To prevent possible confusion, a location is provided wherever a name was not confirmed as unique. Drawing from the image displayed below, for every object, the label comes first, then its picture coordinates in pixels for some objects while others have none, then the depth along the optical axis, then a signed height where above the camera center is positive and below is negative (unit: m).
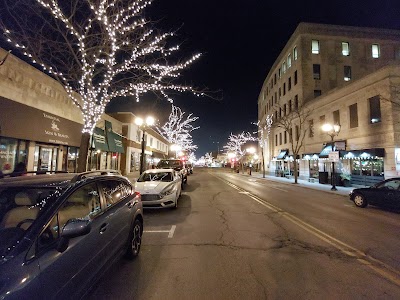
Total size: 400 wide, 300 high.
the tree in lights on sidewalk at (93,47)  10.69 +5.26
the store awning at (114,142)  23.72 +2.36
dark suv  2.50 -0.78
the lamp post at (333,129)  20.55 +3.76
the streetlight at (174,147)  43.07 +3.40
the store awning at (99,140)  19.71 +2.06
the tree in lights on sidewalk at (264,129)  48.56 +7.96
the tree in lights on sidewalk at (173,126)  43.81 +6.95
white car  10.23 -0.84
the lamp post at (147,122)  19.67 +3.40
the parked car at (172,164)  22.41 +0.36
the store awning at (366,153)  20.53 +1.54
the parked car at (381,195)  10.85 -0.95
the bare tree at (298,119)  32.62 +6.64
